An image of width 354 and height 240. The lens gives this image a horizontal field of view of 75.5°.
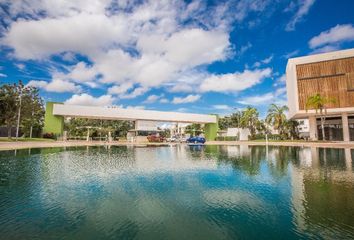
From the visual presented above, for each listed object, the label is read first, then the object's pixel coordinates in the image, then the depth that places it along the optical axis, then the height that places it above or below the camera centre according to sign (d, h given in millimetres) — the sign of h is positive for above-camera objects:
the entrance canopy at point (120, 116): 39188 +4937
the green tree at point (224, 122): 83062 +6768
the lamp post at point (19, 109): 36362 +5116
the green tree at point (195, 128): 72075 +3755
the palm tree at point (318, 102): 38469 +6606
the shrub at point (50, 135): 39469 +1056
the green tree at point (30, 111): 40531 +5737
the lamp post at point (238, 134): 56406 +1645
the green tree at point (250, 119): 56156 +5370
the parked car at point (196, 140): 45066 +148
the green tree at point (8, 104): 36062 +6011
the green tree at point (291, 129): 52688 +2663
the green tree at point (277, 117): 50750 +5355
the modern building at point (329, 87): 41031 +9991
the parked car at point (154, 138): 49531 +619
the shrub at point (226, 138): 54272 +630
